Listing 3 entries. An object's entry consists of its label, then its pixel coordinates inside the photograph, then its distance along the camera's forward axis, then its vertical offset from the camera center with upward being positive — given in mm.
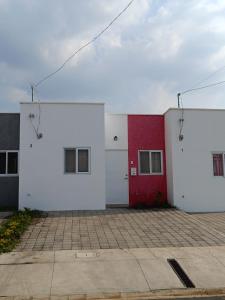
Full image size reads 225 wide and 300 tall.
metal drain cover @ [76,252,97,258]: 7176 -1794
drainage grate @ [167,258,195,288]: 5859 -1939
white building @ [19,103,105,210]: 13031 +701
